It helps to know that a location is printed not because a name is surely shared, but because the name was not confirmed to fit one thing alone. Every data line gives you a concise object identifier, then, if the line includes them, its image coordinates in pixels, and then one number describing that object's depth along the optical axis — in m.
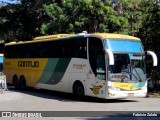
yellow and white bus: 17.88
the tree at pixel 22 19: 34.91
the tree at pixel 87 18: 24.98
